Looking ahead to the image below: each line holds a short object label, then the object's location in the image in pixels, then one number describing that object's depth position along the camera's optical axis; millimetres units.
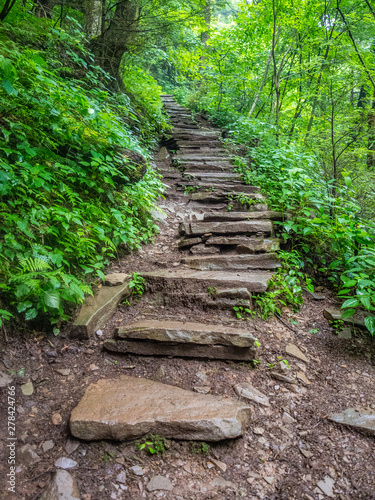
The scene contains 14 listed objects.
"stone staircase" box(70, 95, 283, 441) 1920
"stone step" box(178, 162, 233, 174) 7367
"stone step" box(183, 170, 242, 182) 6824
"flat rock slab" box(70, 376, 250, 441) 1869
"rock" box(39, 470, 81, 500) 1560
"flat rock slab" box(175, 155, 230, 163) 7824
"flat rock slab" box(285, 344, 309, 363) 2788
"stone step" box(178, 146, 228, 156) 8280
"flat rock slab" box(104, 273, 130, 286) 3305
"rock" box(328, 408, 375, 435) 2055
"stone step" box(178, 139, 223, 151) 8734
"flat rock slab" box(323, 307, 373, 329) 3131
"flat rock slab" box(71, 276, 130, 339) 2701
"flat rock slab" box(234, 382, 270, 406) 2291
